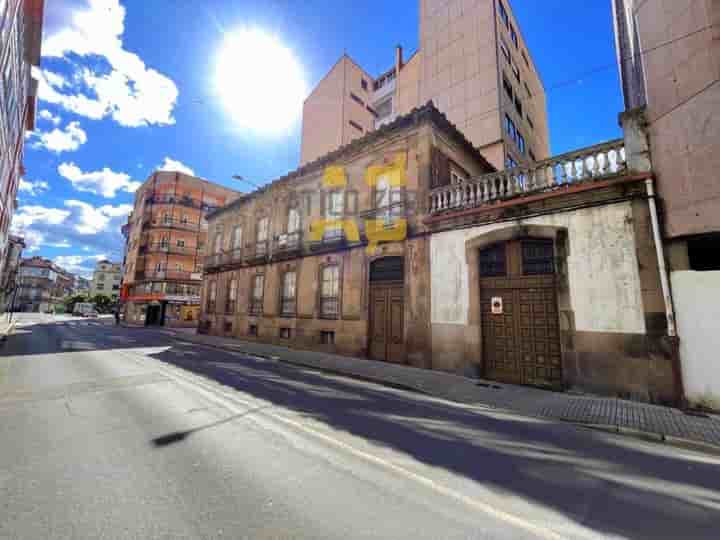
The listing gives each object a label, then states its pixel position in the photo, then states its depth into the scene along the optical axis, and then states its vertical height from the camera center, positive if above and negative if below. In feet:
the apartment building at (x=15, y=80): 30.72 +30.14
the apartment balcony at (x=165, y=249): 113.91 +22.72
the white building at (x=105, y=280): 270.26 +25.80
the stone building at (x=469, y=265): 22.53 +4.67
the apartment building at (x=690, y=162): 19.28 +10.19
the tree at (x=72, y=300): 208.93 +5.82
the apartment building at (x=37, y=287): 237.25 +16.88
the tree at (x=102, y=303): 208.85 +3.98
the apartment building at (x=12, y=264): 129.08 +19.51
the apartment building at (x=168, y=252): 108.60 +22.02
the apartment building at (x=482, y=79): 65.72 +58.66
